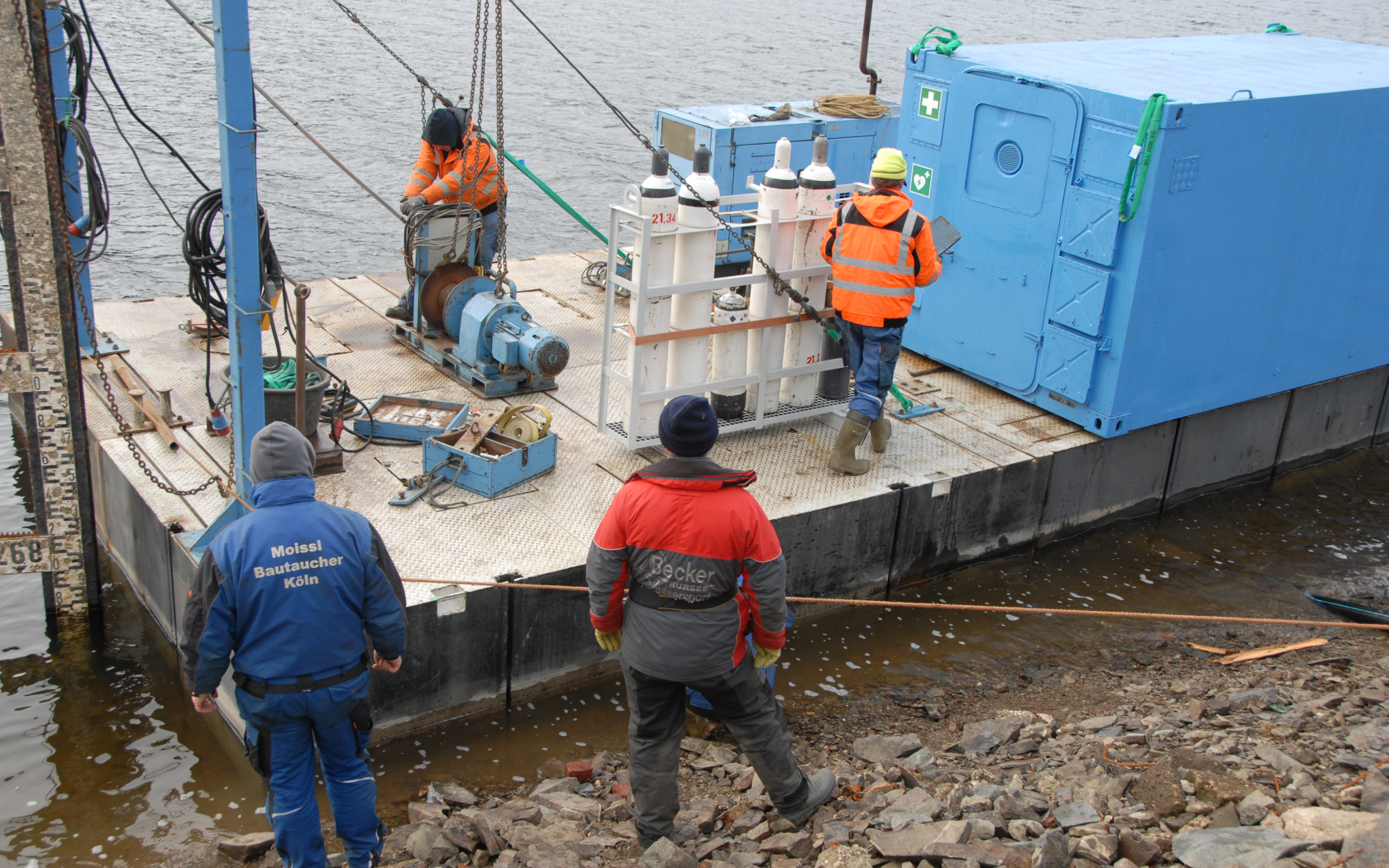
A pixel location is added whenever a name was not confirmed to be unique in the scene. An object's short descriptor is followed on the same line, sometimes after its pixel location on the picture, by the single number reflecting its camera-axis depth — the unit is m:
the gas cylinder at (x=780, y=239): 7.18
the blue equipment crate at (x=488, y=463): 6.61
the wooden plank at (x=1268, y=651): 6.95
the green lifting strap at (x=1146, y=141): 6.99
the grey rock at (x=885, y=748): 5.56
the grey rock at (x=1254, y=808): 4.48
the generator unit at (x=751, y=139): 10.34
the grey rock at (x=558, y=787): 5.29
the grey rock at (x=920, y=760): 5.43
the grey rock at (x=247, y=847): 4.82
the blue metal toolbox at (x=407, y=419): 7.18
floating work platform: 5.95
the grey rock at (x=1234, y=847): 4.13
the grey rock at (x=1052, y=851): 4.18
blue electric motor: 7.79
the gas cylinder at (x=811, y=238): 7.29
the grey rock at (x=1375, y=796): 4.52
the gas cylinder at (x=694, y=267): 6.87
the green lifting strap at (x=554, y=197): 8.91
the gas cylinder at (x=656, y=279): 6.73
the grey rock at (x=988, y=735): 5.65
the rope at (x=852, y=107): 10.88
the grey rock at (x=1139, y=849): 4.29
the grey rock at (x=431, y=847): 4.59
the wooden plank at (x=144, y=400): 6.90
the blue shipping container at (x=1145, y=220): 7.39
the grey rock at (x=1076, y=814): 4.59
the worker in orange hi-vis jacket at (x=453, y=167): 8.23
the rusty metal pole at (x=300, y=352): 5.88
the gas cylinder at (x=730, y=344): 7.34
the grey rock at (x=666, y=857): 4.23
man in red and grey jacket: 4.07
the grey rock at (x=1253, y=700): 5.95
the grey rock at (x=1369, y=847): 3.94
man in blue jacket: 3.79
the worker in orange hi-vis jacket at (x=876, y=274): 6.79
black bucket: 6.55
